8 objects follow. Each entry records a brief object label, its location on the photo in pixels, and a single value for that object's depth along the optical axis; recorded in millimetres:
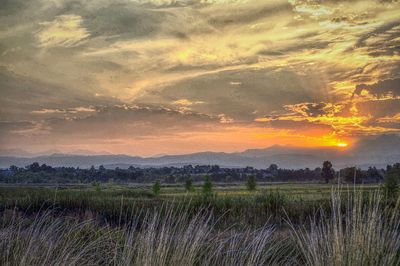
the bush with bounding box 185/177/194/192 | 85256
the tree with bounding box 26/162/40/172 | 169225
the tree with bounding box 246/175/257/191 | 86500
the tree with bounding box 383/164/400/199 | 42675
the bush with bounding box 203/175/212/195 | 72631
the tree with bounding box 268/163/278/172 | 195100
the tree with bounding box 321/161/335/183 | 151000
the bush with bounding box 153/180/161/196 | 71812
